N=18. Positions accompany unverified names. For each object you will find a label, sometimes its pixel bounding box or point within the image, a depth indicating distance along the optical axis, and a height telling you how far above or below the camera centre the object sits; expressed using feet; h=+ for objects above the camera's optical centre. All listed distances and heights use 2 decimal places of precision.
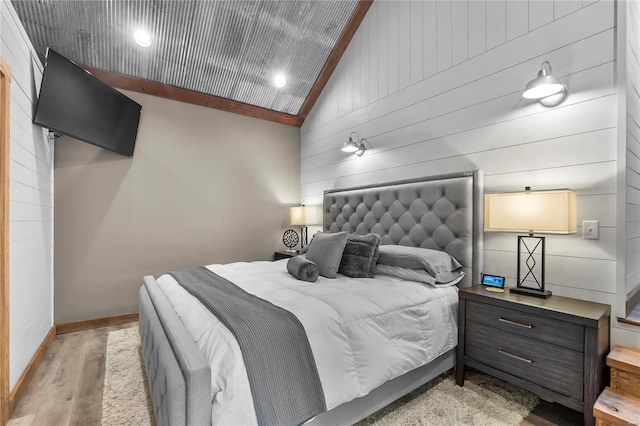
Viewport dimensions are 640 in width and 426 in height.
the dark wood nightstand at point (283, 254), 13.41 -1.96
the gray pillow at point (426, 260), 7.54 -1.30
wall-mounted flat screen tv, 7.87 +3.10
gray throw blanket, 4.09 -2.17
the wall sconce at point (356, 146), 11.53 +2.45
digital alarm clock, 7.09 -1.73
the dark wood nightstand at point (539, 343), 5.21 -2.56
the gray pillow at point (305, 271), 7.70 -1.53
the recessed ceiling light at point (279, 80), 13.37 +5.79
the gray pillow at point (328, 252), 8.14 -1.17
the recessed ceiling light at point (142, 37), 10.30 +5.93
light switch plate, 6.27 -0.40
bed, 3.83 -1.91
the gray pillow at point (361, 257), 8.22 -1.28
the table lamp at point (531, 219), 6.00 -0.18
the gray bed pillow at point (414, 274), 7.45 -1.65
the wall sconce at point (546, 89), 6.19 +2.56
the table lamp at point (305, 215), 13.82 -0.21
